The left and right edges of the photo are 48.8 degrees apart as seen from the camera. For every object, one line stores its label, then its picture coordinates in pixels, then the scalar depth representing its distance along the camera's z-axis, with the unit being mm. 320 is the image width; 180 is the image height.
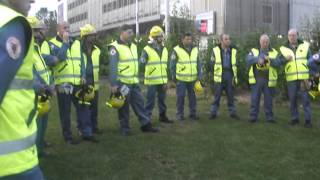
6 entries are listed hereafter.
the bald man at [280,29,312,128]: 7402
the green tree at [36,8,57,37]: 68018
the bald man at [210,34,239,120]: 8118
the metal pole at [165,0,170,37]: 14543
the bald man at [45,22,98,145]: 5905
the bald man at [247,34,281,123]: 7612
